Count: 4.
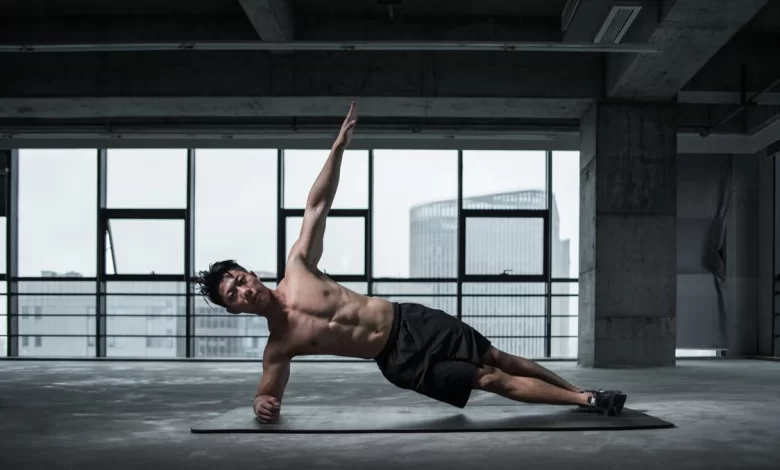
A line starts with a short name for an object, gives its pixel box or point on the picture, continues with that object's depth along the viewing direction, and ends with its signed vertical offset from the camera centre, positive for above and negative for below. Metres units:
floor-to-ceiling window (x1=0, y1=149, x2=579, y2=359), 10.70 +0.20
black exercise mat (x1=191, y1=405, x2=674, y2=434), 3.36 -0.72
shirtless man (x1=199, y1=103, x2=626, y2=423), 3.49 -0.37
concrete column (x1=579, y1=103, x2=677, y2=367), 7.96 +0.20
